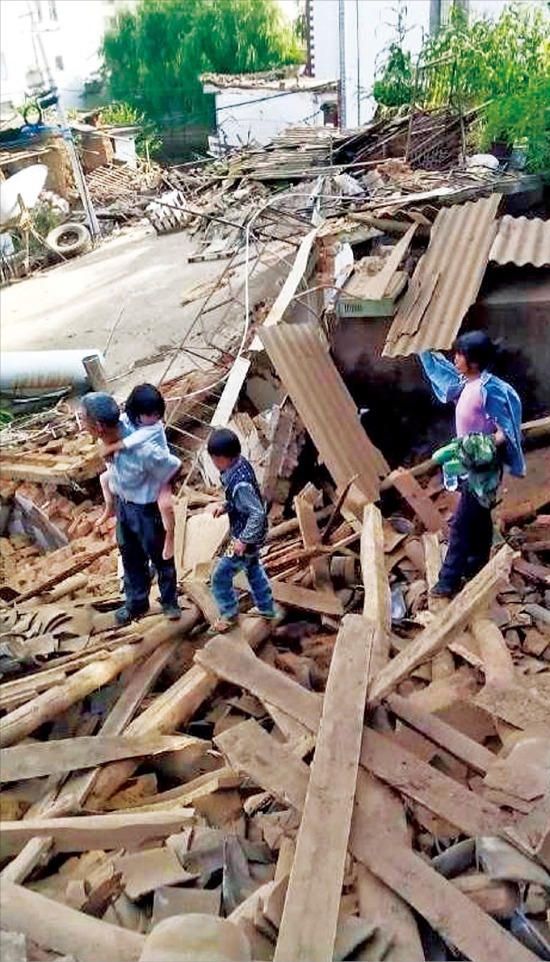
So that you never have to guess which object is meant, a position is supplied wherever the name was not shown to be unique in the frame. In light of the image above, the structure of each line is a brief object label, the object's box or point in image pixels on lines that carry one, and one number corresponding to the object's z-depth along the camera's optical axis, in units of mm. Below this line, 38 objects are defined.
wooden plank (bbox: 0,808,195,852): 2967
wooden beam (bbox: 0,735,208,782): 3309
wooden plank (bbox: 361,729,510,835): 2896
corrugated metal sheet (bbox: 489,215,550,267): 6190
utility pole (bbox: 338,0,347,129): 20156
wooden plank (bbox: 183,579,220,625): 4508
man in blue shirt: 4113
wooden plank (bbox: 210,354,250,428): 7246
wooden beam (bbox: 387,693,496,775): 3225
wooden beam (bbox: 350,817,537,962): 2467
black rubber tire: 20297
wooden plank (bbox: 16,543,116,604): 5898
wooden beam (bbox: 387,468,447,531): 5781
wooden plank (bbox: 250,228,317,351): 7207
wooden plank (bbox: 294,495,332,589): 5148
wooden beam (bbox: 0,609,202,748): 3514
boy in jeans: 4035
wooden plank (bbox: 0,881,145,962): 2482
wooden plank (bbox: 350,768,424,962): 2525
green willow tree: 32125
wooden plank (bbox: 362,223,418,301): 6359
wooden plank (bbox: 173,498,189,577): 5869
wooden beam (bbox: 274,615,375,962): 2459
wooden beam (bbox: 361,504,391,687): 3961
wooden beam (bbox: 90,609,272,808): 3375
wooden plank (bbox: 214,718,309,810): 3021
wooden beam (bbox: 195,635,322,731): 3471
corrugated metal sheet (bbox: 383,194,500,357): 5953
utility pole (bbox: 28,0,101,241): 19500
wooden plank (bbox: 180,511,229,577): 5766
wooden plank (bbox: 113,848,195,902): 2748
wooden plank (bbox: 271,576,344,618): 4723
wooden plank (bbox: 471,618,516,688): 3648
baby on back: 4137
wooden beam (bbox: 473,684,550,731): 3340
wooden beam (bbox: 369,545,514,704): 3455
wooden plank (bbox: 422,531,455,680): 3996
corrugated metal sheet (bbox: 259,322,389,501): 6188
